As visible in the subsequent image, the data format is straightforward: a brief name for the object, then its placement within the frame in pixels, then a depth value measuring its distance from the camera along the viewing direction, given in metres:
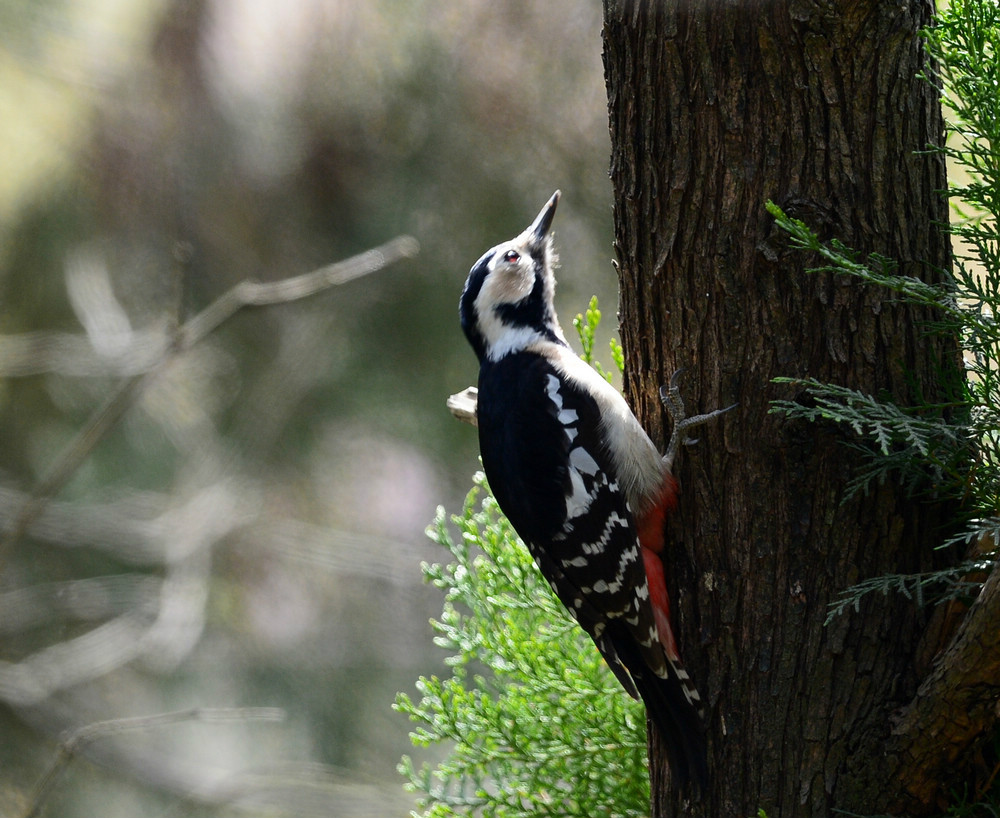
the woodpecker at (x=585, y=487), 6.53
